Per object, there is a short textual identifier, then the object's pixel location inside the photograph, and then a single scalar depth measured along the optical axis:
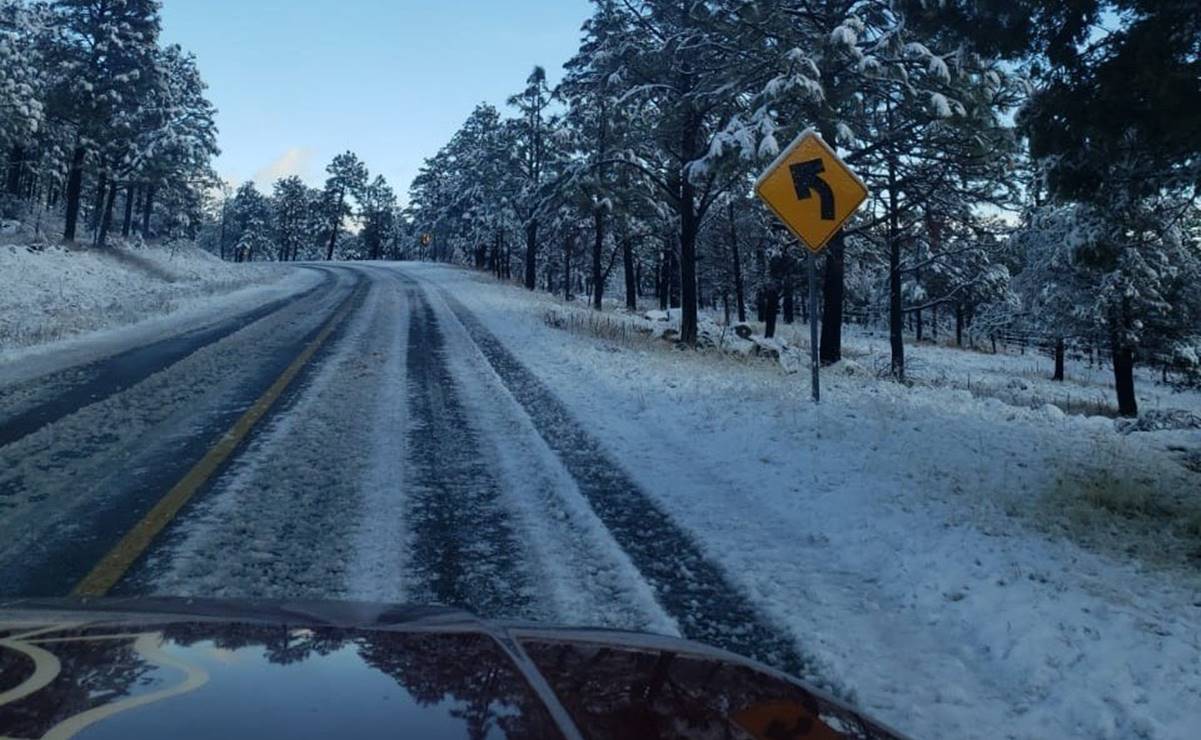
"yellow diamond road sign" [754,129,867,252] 8.75
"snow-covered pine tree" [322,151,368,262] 89.04
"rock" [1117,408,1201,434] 9.66
